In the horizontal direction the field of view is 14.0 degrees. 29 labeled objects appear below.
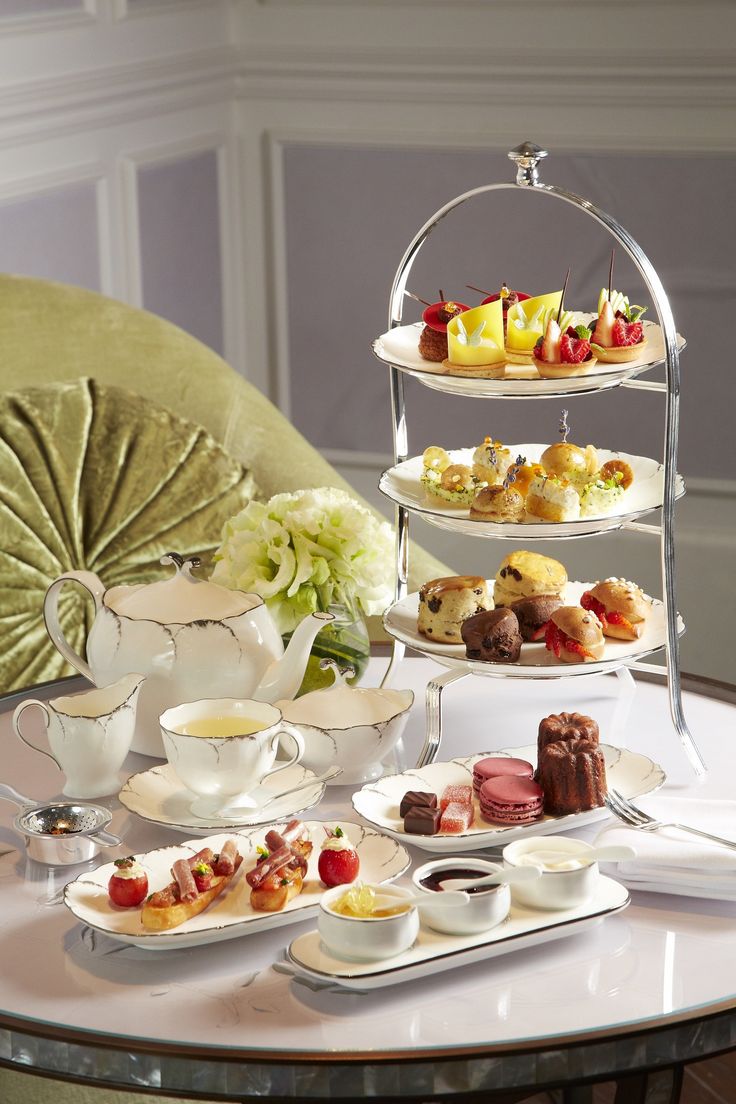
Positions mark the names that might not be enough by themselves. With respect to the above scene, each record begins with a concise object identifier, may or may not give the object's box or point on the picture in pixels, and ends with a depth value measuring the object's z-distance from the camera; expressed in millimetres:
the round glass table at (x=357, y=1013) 1941
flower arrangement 2438
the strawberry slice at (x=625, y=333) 2313
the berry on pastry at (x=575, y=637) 2278
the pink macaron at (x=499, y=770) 2233
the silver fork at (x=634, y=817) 2186
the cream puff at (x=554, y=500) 2279
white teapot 2315
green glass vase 2440
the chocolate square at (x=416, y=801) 2192
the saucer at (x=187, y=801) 2202
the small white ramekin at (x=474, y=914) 2038
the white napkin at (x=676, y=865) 2117
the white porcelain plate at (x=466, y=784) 2176
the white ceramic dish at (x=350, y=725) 2279
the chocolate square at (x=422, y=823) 2178
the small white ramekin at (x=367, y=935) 2006
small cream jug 2250
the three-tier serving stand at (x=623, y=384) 2268
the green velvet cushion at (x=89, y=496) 2865
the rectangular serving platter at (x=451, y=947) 1998
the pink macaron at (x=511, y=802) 2193
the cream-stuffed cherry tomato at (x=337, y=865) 2099
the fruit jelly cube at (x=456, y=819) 2179
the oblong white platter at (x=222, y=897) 2046
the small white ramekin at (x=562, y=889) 2064
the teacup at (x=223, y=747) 2185
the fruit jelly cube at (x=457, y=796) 2215
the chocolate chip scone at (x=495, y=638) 2284
